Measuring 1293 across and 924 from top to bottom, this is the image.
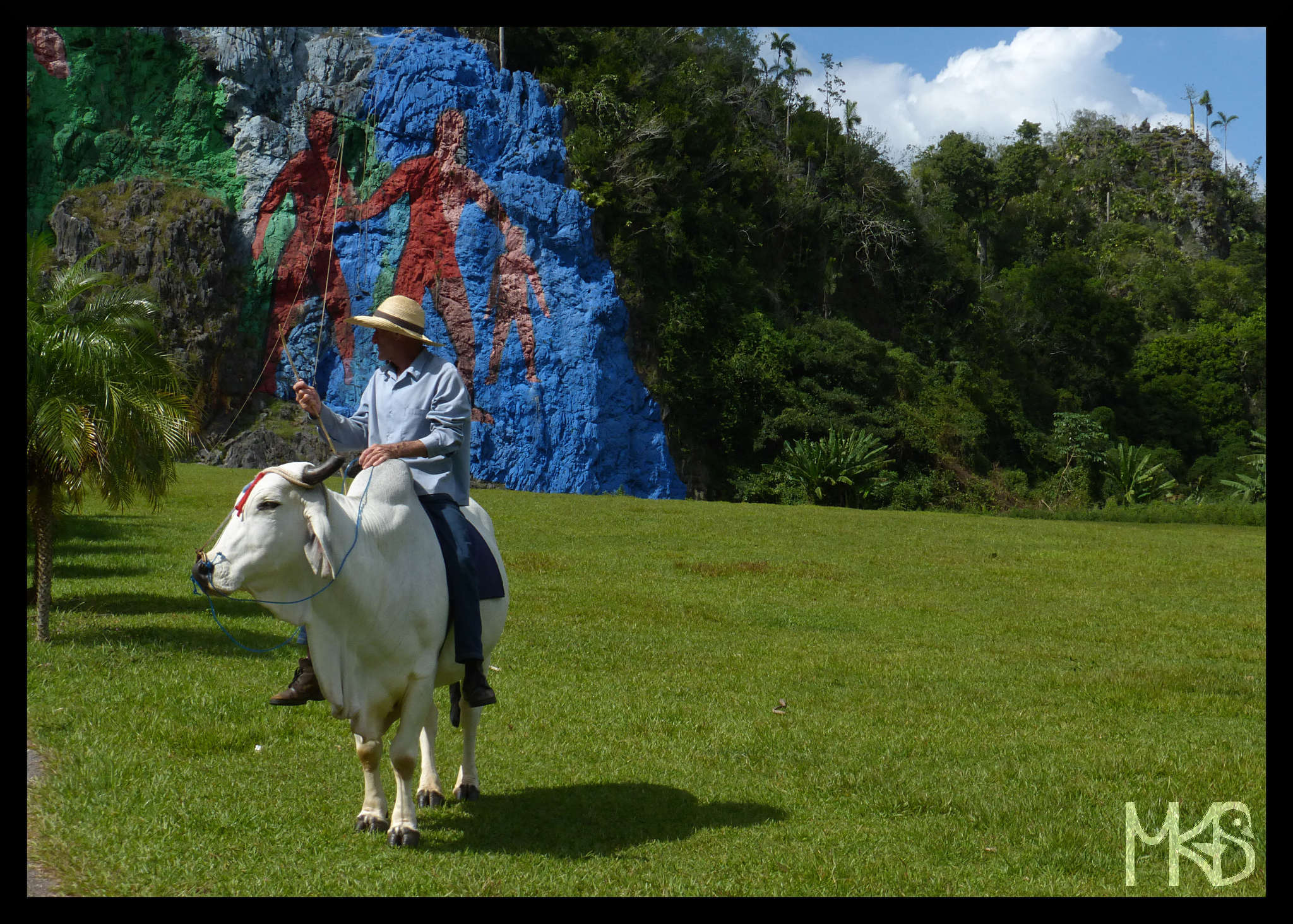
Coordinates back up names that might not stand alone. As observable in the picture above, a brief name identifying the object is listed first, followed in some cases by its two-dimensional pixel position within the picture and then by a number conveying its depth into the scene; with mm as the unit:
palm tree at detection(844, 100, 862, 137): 45688
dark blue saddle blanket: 6285
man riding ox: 5984
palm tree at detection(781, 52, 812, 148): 46344
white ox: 5082
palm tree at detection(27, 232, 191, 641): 10250
